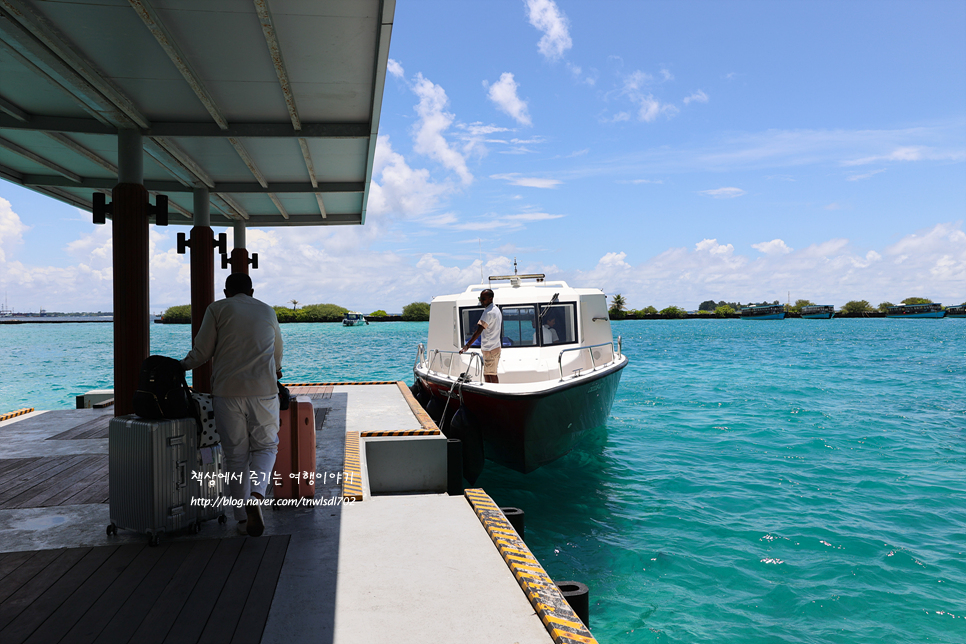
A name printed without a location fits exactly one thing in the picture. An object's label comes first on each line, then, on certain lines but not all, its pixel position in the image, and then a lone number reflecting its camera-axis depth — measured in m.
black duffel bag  3.62
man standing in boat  8.23
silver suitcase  3.59
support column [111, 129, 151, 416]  6.79
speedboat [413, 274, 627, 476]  7.83
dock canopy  4.70
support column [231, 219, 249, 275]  12.66
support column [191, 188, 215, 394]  10.26
